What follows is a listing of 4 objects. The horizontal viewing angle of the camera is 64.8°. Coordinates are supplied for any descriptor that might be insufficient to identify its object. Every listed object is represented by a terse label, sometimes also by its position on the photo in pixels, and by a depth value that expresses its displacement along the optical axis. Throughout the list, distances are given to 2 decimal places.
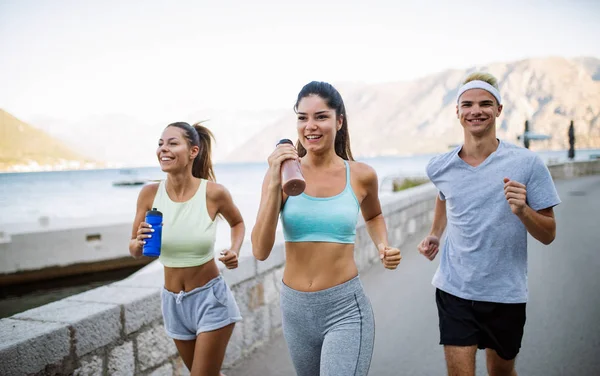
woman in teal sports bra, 2.27
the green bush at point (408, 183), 20.68
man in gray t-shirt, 2.55
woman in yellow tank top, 2.73
